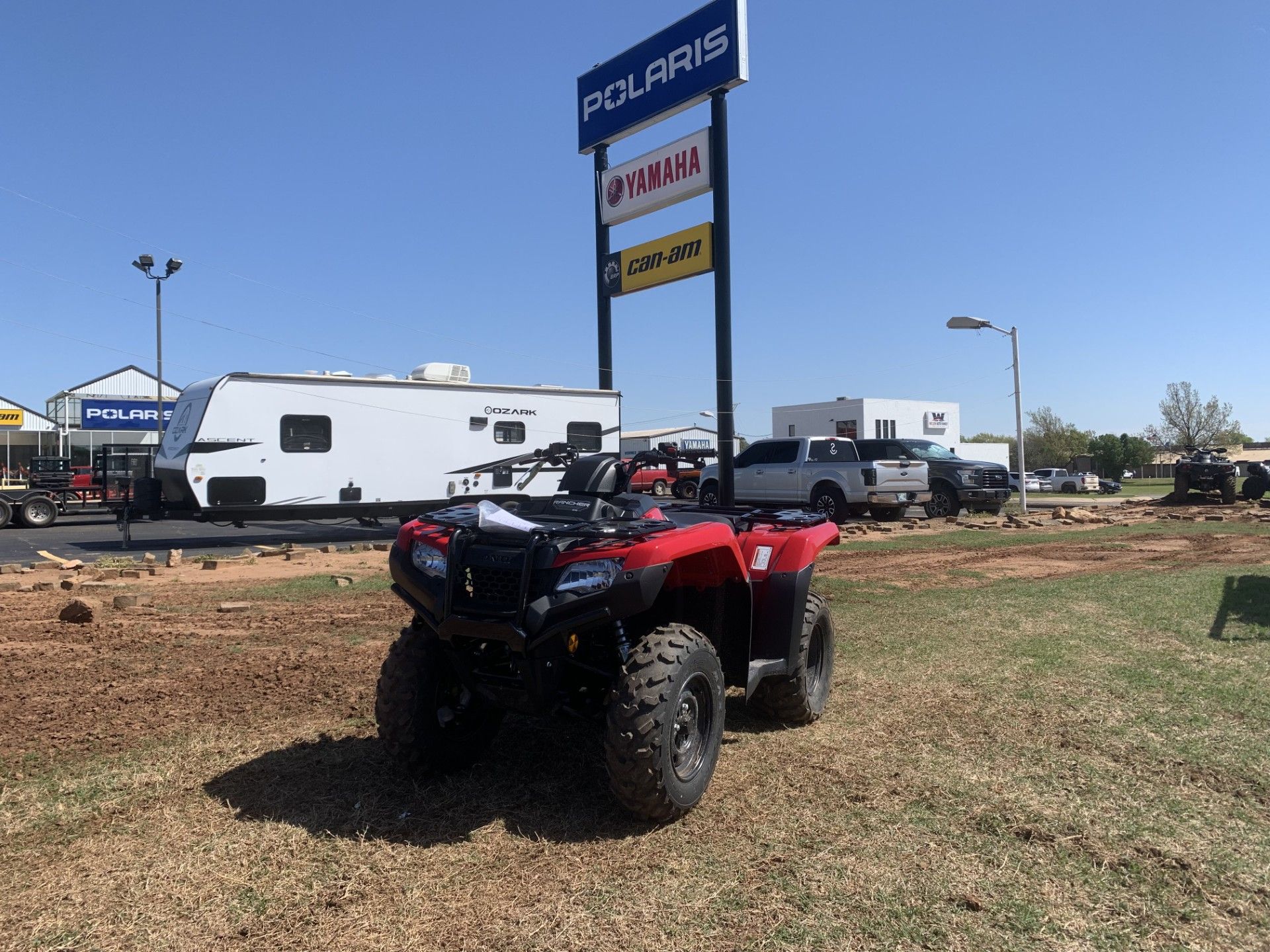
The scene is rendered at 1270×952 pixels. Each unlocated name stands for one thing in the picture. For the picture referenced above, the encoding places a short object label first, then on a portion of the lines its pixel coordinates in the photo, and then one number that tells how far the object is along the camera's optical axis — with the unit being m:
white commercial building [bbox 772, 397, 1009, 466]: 45.81
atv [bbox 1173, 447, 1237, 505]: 26.02
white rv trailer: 15.21
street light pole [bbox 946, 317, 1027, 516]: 25.42
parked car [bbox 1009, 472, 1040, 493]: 49.41
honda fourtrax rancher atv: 3.46
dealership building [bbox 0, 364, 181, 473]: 46.09
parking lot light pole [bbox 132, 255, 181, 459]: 27.56
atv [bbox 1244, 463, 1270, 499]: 25.89
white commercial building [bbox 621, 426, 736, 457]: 57.41
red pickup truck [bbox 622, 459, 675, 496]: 31.55
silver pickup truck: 19.20
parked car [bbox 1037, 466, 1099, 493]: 46.75
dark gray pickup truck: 20.55
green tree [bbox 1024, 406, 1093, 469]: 75.38
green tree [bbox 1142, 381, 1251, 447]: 66.38
